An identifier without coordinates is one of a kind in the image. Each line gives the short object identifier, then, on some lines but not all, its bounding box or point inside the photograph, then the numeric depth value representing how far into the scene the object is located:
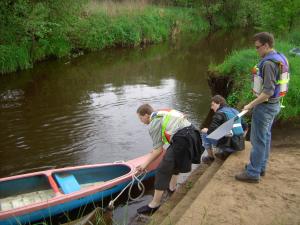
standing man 4.97
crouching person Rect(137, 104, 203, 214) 5.46
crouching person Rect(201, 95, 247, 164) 6.50
